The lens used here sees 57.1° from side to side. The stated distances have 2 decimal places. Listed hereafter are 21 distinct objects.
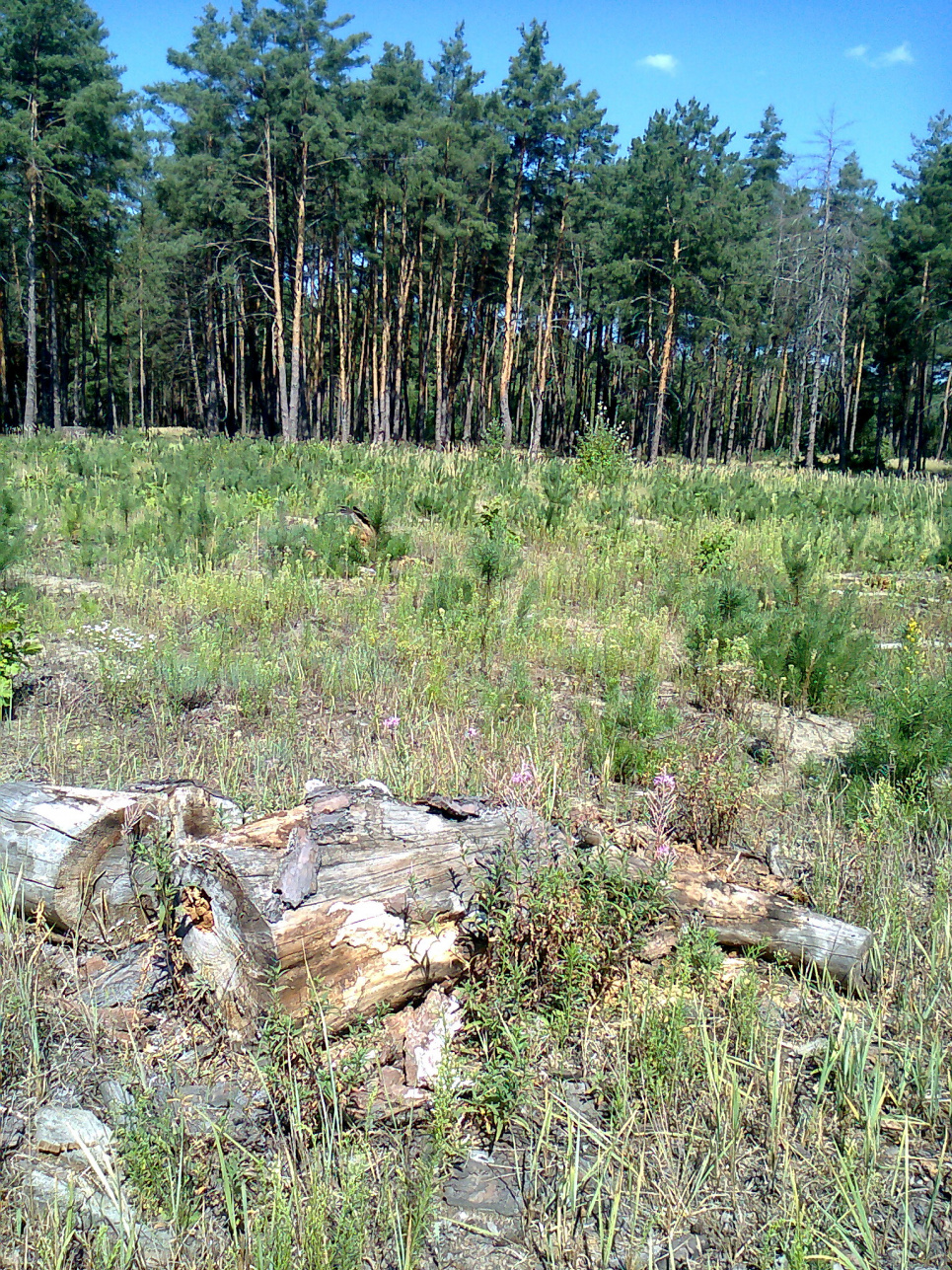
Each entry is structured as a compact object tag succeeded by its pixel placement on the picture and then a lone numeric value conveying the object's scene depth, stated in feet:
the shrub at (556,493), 34.60
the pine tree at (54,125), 80.84
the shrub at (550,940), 8.41
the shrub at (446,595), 21.66
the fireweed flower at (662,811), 9.78
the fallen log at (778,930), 9.37
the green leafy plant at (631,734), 13.58
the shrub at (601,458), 48.01
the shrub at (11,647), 14.19
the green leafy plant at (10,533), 20.22
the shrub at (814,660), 17.44
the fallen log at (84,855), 9.55
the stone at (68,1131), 7.13
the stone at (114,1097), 7.52
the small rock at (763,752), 14.75
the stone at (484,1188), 6.83
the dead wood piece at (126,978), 8.86
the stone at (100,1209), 6.24
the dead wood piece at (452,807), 9.91
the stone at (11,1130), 7.17
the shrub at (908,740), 13.06
